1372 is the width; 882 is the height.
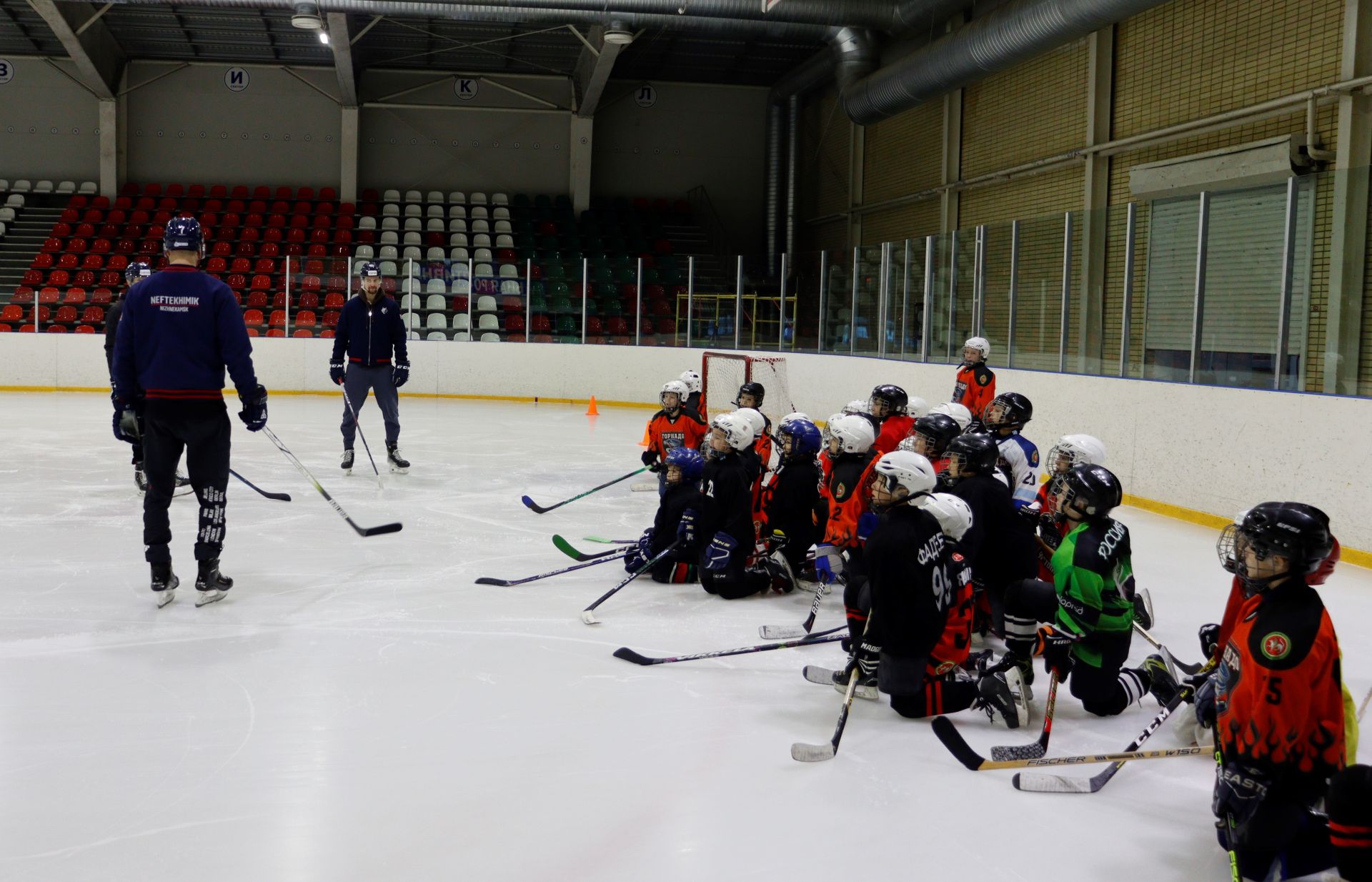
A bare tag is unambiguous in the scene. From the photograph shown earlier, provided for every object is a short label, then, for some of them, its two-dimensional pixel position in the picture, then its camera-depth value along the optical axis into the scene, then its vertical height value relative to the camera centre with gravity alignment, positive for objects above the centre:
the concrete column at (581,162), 22.42 +3.78
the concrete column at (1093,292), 9.25 +0.61
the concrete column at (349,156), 21.91 +3.69
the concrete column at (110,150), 21.45 +3.61
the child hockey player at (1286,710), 2.47 -0.73
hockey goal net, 14.98 -0.31
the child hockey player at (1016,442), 5.23 -0.36
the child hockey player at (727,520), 5.15 -0.73
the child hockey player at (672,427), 7.11 -0.44
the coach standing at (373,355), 9.02 -0.05
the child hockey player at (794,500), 5.46 -0.68
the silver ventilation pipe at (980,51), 11.83 +3.78
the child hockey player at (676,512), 5.29 -0.72
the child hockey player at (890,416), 6.09 -0.29
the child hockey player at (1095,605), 3.56 -0.75
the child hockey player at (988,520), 4.26 -0.58
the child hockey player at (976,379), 8.51 -0.11
